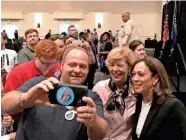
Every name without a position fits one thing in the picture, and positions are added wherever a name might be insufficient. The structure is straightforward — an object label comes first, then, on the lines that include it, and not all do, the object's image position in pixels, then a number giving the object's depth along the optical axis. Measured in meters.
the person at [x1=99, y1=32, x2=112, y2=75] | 5.42
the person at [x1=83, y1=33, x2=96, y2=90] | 3.64
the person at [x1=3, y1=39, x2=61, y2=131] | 1.63
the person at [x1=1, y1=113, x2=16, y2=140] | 1.46
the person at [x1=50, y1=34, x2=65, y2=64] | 2.41
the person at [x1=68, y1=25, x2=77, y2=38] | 3.37
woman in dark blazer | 1.39
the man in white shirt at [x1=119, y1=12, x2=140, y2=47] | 4.47
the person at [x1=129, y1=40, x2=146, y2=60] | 2.14
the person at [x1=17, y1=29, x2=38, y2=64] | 2.52
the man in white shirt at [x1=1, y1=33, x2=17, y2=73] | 2.79
